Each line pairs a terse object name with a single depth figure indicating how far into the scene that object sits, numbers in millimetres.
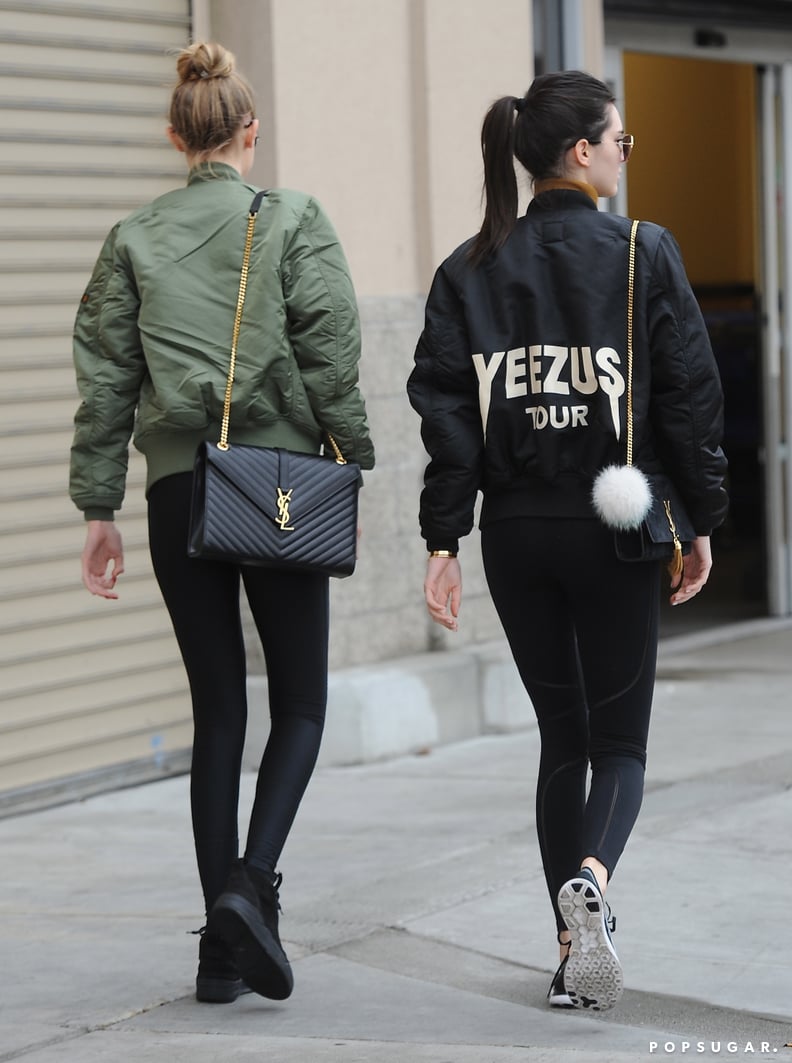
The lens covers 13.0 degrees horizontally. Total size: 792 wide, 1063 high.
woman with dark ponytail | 6560
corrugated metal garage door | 10891
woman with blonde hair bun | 7083
